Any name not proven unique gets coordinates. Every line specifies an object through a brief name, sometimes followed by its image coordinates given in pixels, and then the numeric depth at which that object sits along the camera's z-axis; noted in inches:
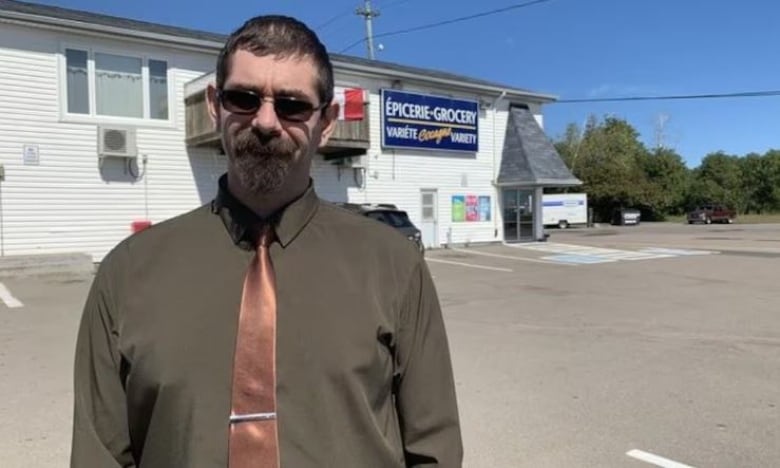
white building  642.2
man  58.8
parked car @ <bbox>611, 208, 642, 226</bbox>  2186.3
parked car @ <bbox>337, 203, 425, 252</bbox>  642.2
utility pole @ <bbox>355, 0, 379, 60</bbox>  1659.7
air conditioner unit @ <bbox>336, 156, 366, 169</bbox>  858.8
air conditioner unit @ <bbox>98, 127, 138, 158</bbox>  666.8
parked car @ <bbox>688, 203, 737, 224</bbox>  2229.3
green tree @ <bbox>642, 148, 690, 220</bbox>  2511.1
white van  2010.3
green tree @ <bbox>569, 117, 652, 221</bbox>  2313.0
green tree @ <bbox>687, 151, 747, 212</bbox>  2849.4
